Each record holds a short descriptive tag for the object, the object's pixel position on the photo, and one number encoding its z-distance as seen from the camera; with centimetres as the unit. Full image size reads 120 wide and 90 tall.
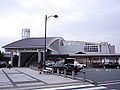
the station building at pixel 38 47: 2934
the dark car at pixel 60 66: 1442
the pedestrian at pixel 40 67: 1397
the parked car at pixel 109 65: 2509
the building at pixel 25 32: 5504
